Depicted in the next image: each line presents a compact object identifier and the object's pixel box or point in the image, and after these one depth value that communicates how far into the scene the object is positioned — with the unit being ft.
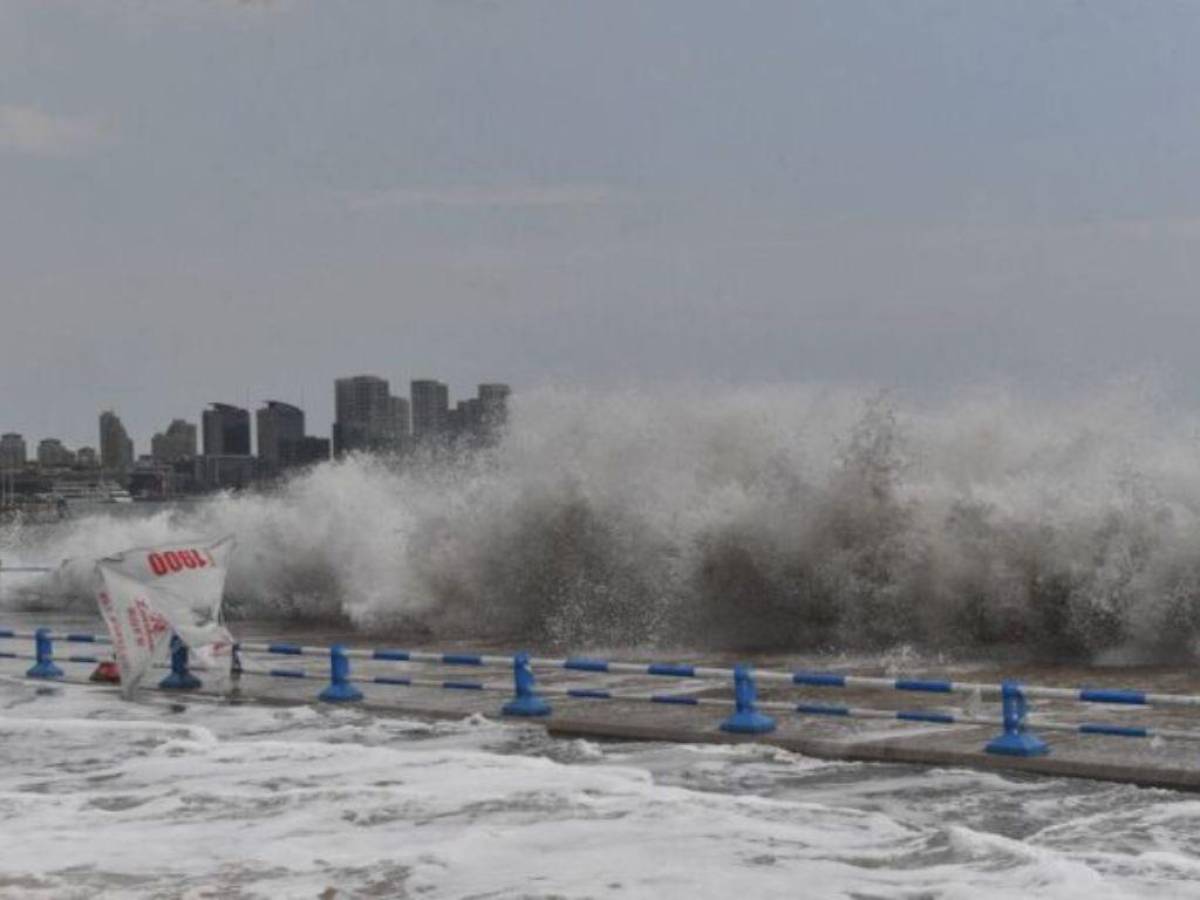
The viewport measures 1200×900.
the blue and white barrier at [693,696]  46.60
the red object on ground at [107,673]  75.97
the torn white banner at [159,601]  67.92
